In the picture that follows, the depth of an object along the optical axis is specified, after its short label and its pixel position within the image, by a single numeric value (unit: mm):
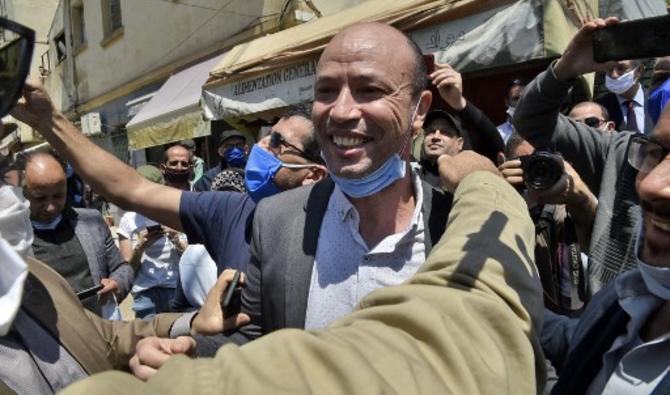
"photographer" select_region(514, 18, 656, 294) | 1944
